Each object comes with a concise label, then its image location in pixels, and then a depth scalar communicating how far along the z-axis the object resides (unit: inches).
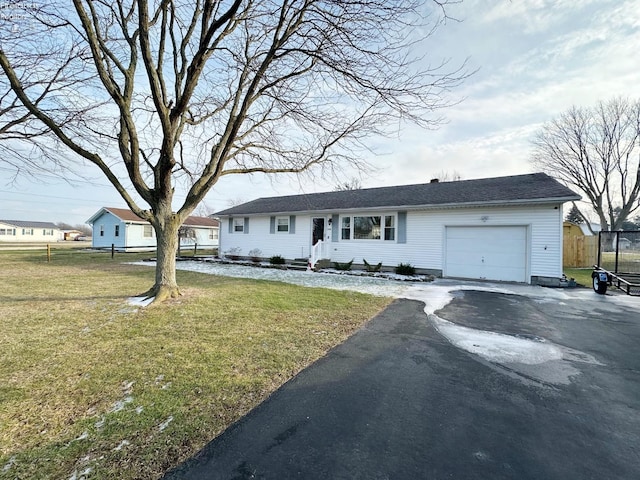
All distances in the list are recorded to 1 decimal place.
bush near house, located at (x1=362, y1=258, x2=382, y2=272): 523.8
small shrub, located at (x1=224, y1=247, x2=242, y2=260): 726.5
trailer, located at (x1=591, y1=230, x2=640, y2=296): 349.1
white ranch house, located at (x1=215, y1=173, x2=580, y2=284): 412.2
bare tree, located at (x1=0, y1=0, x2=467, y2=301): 210.5
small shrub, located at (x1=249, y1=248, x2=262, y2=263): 680.1
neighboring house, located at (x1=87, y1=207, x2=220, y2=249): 1039.6
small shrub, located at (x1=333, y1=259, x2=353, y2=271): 551.2
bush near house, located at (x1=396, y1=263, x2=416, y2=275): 494.6
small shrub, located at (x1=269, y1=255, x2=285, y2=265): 630.5
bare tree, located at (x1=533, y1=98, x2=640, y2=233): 877.8
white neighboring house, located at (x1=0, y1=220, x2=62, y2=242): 2262.6
